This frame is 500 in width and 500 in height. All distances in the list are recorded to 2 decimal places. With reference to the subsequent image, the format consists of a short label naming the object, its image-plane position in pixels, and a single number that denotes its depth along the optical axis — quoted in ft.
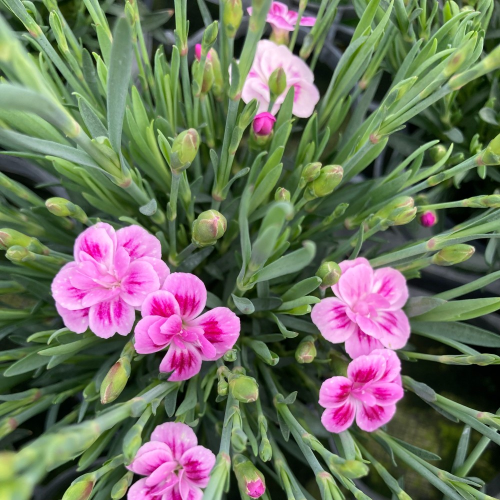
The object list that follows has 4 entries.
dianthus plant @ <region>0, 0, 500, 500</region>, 0.51
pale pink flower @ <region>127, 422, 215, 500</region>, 0.52
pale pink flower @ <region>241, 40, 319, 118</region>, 0.76
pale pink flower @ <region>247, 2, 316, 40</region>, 0.82
